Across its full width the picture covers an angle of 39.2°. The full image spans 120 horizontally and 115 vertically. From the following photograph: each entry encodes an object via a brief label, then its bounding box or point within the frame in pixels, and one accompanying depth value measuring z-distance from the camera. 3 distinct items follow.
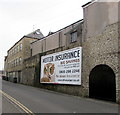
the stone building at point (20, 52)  36.72
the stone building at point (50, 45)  19.19
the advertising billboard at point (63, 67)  17.31
